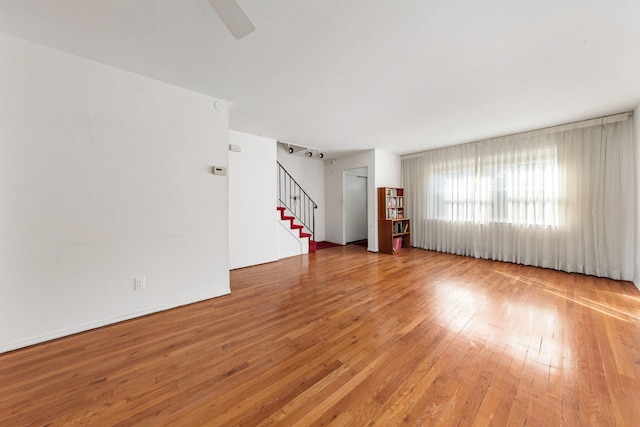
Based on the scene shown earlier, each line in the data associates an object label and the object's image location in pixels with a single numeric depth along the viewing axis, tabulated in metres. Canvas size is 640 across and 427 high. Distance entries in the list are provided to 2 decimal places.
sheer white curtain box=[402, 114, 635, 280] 3.64
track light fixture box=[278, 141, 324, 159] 5.95
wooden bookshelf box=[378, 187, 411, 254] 5.74
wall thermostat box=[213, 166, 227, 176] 3.11
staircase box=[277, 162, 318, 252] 6.02
